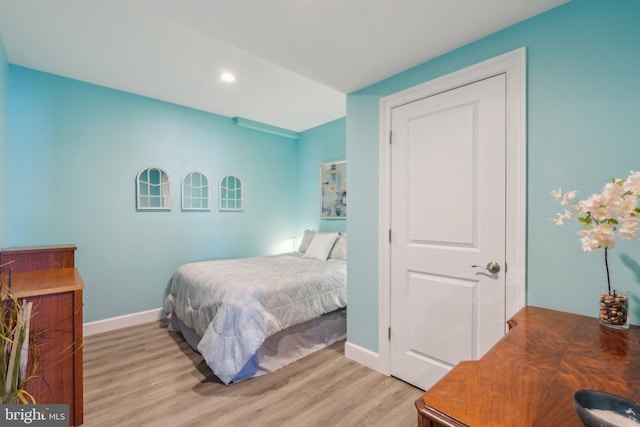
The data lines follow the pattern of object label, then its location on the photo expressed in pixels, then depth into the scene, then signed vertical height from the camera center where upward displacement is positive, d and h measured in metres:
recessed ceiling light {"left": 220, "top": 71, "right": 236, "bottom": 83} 2.87 +1.36
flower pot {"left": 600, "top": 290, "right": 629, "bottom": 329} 1.19 -0.42
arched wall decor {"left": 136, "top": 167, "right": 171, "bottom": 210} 3.40 +0.26
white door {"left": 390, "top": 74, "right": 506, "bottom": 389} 1.74 -0.13
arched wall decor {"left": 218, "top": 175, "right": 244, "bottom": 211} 4.09 +0.23
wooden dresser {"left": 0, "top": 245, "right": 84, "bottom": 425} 1.59 -0.73
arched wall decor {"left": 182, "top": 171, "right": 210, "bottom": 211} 3.73 +0.24
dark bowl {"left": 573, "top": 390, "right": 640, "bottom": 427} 0.61 -0.45
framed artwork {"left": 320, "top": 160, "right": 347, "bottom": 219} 4.20 +0.30
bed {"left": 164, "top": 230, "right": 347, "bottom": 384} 2.18 -0.88
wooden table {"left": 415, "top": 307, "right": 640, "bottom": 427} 0.70 -0.50
